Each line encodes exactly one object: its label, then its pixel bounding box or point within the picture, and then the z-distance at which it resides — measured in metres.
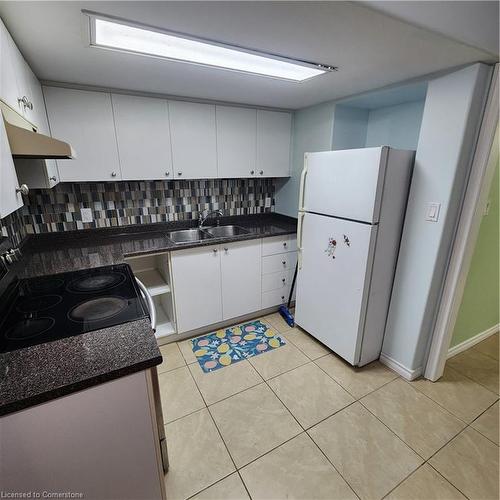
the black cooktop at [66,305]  1.03
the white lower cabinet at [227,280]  2.24
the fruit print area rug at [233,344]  2.15
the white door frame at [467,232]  1.49
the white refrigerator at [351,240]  1.70
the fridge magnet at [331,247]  1.98
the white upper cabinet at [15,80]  1.04
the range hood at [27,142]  1.00
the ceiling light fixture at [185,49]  1.16
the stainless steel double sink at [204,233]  2.63
